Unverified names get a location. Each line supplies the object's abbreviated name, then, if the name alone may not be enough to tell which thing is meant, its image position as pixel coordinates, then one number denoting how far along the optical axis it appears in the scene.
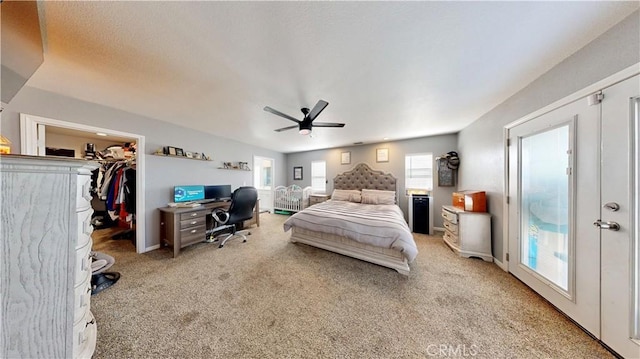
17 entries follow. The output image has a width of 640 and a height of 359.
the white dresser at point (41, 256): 0.69
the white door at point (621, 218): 1.22
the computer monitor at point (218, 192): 3.92
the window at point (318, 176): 5.79
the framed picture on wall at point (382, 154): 4.82
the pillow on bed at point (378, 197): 4.33
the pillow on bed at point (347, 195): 4.68
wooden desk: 2.93
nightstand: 5.29
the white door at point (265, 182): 6.23
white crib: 5.71
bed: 2.42
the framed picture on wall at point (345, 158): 5.30
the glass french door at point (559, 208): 1.46
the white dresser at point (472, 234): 2.72
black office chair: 3.34
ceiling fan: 2.28
